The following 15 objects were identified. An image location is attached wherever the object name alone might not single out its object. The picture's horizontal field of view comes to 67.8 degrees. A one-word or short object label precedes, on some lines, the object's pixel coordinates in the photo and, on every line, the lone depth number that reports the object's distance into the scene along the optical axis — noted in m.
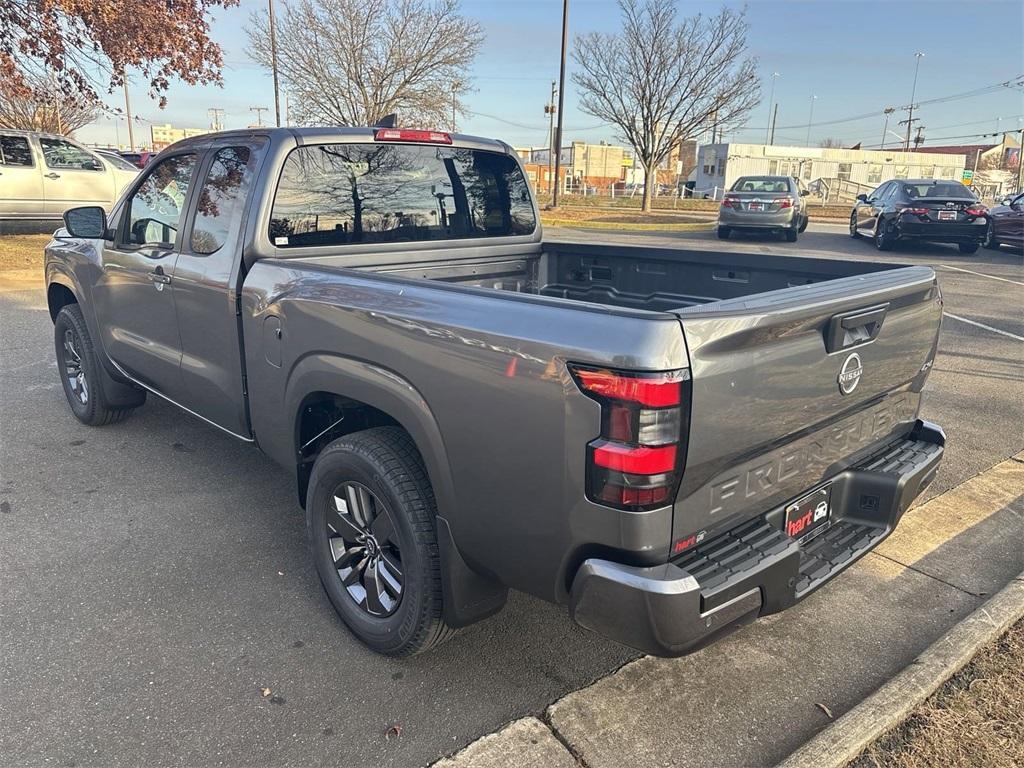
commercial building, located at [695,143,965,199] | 51.81
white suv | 14.21
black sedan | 15.10
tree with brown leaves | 11.83
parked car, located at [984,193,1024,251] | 15.57
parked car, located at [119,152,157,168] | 23.50
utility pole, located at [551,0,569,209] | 25.76
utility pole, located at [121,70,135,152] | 42.73
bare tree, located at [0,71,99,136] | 27.25
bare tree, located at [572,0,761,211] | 29.00
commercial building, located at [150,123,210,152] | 86.12
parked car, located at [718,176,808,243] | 17.19
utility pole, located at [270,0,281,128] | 25.61
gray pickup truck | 2.01
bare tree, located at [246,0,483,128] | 26.08
